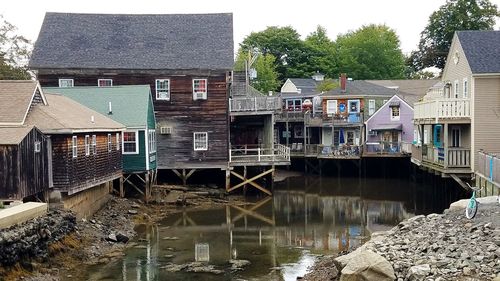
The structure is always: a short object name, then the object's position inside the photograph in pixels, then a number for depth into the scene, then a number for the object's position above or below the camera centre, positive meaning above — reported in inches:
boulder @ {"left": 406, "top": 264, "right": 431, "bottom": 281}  537.6 -132.6
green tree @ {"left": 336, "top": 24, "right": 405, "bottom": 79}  3262.8 +371.5
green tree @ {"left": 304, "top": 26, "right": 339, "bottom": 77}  3176.7 +349.3
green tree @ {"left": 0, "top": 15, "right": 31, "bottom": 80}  1721.2 +229.1
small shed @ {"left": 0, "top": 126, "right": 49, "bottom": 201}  762.8 -41.1
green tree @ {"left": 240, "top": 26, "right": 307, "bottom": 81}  3221.0 +427.4
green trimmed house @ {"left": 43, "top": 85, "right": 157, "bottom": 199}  1278.3 +30.9
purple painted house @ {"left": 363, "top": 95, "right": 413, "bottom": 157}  1974.7 +3.4
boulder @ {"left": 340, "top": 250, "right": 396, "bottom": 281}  555.2 -133.7
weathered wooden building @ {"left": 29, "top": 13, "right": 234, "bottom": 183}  1457.9 +129.7
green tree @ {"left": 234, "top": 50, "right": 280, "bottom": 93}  2877.7 +252.2
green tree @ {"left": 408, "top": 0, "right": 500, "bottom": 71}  2353.6 +392.5
